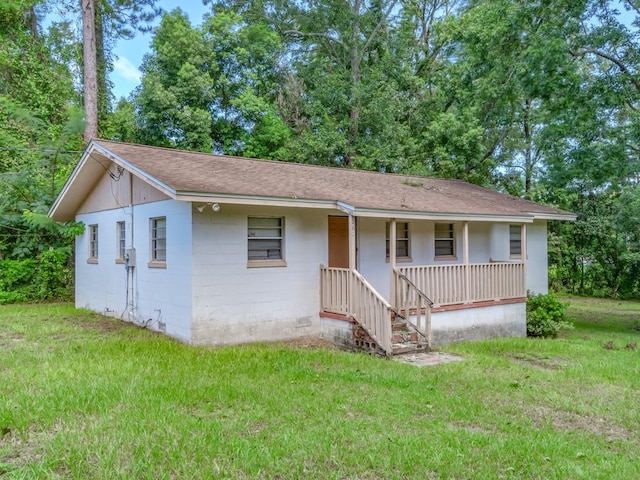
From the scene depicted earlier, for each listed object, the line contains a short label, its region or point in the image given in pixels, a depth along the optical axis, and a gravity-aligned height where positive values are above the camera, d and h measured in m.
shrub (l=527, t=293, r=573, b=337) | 12.04 -1.90
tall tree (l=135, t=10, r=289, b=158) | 19.70 +7.14
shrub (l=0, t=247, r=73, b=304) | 14.78 -0.92
